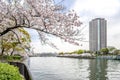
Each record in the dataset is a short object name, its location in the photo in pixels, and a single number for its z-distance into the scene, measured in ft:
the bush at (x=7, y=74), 9.23
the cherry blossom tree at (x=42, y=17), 11.78
